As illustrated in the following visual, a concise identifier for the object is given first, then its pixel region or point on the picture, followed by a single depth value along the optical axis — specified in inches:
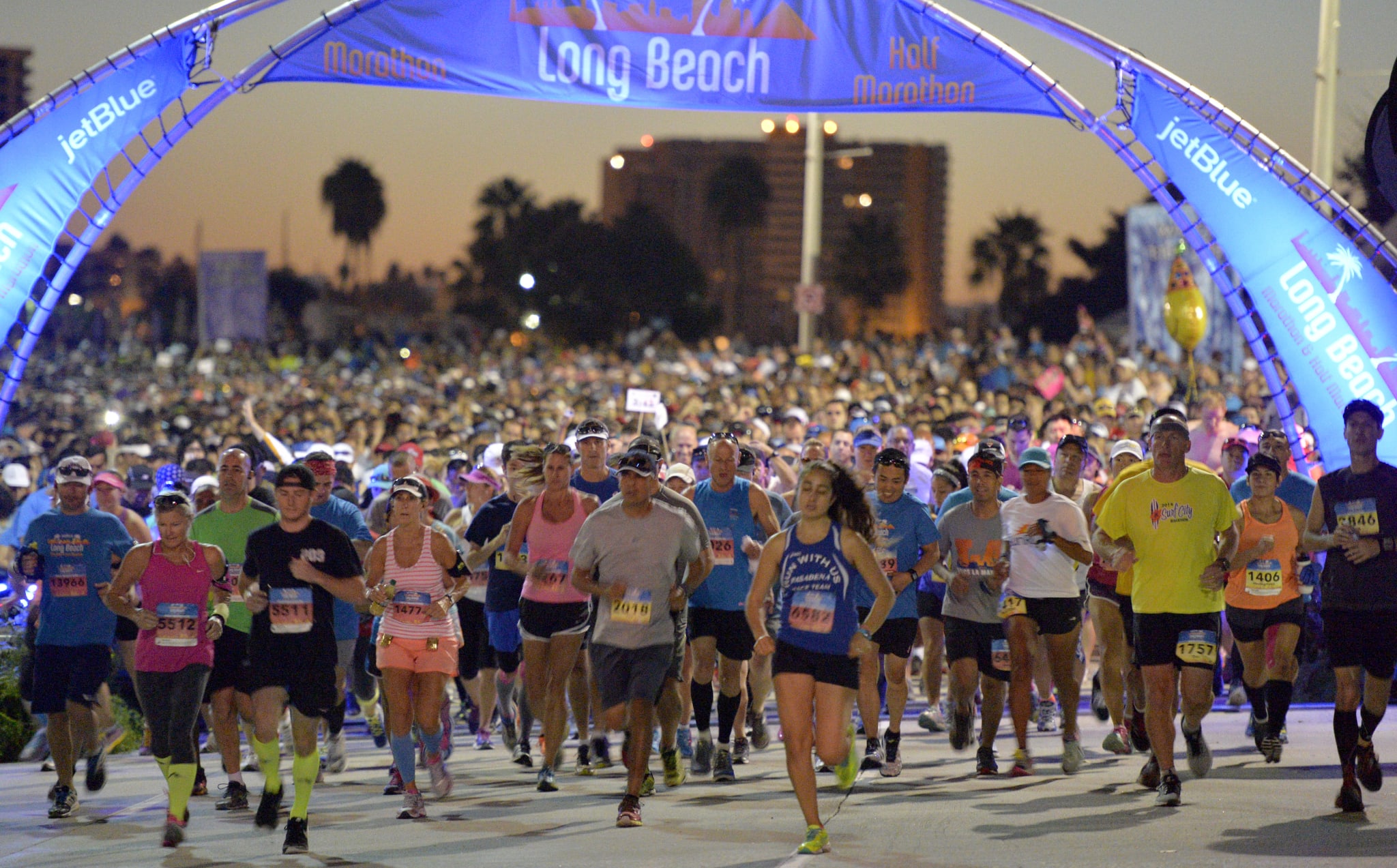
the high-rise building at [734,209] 5428.2
